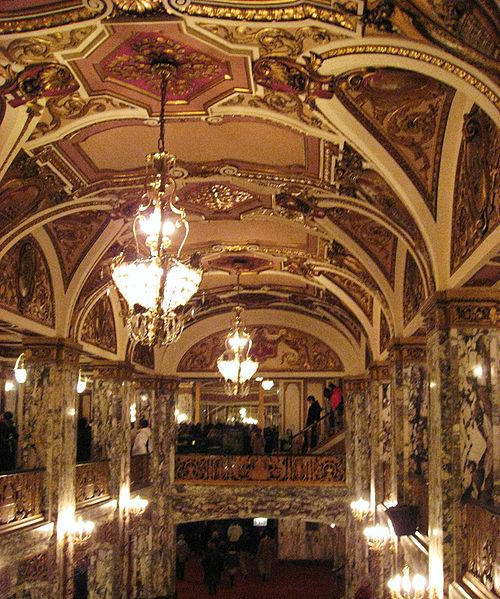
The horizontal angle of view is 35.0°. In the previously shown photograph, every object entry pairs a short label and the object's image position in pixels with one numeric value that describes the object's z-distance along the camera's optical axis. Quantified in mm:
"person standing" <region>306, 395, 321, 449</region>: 21031
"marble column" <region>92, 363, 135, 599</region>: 16078
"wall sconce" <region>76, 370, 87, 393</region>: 18469
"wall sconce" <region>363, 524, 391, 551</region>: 12752
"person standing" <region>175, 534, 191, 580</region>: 21531
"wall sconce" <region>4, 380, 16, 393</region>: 19141
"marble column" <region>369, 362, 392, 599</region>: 14102
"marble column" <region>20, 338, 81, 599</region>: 12477
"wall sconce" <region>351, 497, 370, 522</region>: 16439
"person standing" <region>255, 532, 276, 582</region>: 21344
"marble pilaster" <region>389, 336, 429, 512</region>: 11344
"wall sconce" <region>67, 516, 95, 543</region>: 12914
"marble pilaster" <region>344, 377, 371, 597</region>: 17859
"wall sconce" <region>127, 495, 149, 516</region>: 16844
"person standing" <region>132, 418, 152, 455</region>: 19000
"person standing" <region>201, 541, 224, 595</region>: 19781
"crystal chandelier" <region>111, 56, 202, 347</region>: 7043
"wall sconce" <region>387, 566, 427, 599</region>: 8836
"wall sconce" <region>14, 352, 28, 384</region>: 12258
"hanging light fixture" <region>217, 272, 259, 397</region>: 13992
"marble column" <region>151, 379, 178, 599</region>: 19125
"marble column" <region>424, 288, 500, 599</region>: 7852
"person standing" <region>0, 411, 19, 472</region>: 12156
